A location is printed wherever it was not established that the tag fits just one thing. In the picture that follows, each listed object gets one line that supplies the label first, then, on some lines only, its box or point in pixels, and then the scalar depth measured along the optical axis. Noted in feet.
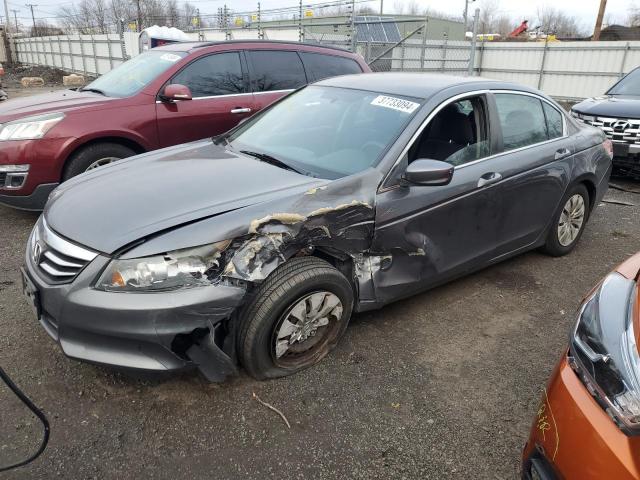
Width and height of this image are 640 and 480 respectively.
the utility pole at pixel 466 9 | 47.01
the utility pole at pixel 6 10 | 170.01
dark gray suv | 22.20
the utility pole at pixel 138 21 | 97.14
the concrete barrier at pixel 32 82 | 72.49
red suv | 14.71
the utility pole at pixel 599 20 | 69.46
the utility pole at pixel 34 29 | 145.71
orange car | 4.52
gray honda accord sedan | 7.43
